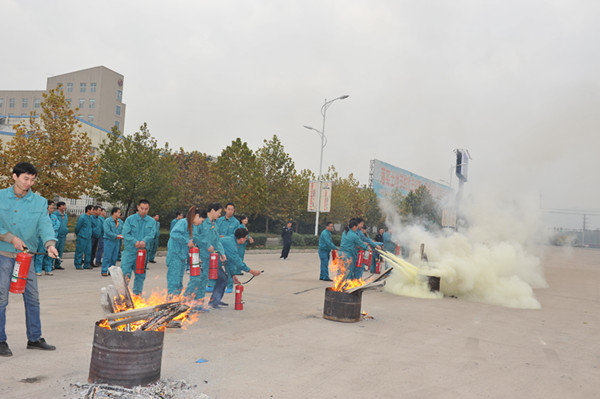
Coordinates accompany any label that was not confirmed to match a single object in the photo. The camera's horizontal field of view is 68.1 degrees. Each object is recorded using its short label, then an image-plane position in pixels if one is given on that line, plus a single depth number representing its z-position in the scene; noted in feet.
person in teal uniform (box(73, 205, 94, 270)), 40.98
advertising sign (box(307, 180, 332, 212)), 100.37
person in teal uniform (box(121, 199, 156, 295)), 24.88
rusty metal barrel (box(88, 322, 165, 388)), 12.33
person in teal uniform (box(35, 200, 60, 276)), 35.22
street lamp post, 100.42
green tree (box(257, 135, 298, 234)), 112.06
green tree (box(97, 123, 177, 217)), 81.71
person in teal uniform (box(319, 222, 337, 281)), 43.54
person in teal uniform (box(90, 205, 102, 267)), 41.73
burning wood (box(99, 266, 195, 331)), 12.97
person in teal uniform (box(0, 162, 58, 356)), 14.90
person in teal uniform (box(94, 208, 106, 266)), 42.36
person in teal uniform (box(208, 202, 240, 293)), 33.91
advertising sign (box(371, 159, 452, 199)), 156.97
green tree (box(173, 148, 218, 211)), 108.83
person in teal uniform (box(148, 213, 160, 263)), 50.29
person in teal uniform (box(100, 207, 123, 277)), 36.04
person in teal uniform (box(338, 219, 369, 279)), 38.60
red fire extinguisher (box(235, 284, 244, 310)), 26.05
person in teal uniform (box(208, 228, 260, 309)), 25.26
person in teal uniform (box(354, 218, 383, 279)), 39.40
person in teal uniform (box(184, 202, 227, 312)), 24.48
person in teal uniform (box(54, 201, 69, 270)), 39.22
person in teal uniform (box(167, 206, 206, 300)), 23.26
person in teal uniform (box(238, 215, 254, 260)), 39.68
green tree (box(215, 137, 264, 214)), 102.27
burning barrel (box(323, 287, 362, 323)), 24.13
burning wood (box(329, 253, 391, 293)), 24.09
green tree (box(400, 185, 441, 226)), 141.90
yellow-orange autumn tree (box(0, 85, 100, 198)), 55.57
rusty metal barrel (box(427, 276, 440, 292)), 36.70
